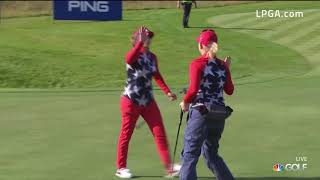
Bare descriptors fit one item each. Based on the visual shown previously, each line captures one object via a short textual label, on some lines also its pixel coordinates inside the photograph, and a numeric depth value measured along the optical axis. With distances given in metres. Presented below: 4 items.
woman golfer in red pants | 15.07
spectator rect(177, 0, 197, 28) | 53.53
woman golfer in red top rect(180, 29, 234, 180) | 13.00
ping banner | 50.56
